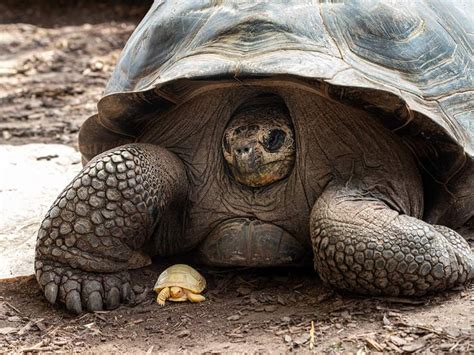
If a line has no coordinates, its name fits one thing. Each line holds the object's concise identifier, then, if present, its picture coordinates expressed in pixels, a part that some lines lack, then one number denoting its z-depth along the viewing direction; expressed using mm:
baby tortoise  3518
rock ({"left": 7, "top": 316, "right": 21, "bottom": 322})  3377
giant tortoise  3281
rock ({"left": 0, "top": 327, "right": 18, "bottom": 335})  3252
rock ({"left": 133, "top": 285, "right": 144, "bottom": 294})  3613
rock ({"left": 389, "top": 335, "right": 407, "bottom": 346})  2815
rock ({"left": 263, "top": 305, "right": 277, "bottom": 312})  3318
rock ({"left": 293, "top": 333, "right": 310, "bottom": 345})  2936
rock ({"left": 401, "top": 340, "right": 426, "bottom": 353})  2758
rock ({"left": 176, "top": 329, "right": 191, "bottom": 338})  3151
